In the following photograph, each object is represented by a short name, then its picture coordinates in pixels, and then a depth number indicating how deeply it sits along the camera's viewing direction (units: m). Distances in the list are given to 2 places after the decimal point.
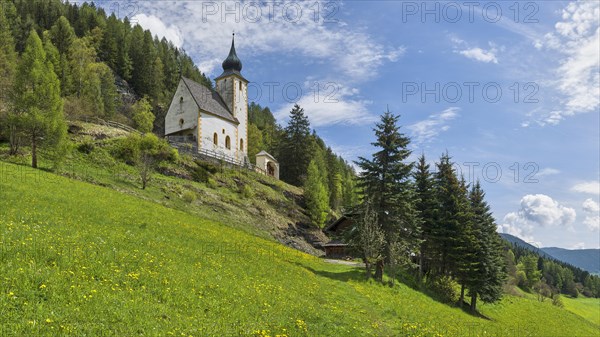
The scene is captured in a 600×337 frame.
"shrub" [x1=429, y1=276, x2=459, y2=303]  34.38
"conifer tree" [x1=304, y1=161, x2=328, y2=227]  56.97
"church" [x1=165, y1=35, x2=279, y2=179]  57.25
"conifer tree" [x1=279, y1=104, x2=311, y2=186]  74.25
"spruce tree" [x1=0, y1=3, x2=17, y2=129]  40.38
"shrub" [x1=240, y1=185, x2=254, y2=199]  48.53
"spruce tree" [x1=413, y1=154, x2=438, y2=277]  37.75
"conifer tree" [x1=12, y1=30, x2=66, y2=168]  32.00
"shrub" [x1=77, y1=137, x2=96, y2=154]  40.50
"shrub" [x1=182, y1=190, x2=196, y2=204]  38.00
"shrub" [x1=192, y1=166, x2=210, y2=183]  46.91
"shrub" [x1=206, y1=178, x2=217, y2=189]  46.71
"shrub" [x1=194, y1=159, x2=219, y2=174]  49.75
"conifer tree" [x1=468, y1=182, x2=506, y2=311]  35.16
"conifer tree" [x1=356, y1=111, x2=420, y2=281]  30.61
